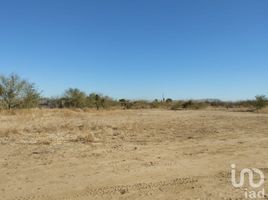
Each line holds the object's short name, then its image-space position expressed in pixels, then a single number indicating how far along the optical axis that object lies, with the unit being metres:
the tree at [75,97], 29.58
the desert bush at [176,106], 34.11
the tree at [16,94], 21.23
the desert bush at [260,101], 29.08
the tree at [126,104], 36.18
